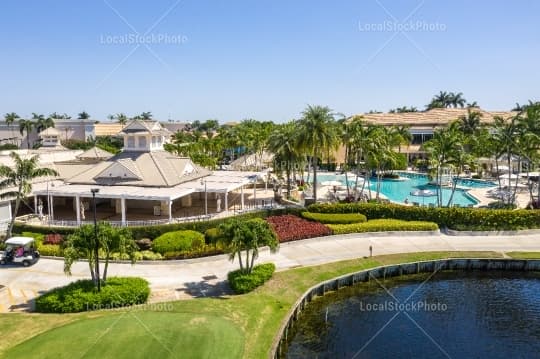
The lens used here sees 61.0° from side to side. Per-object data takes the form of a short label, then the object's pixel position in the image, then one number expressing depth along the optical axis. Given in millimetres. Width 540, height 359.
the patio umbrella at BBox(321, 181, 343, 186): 73462
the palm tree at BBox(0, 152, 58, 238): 38825
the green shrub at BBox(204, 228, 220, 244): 39531
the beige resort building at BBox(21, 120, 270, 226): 44250
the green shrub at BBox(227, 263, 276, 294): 29594
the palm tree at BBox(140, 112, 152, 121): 154150
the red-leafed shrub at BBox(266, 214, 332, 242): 41469
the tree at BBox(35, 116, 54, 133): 124200
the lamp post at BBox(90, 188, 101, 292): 27047
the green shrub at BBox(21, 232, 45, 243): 39344
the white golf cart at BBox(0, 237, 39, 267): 34906
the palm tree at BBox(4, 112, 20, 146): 127562
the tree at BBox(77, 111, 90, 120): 177188
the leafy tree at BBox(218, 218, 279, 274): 29781
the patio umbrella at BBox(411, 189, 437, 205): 63125
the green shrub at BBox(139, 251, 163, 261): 36594
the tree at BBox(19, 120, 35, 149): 118125
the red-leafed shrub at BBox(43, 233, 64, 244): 39219
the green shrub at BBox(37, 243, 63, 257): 37156
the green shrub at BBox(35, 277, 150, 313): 26641
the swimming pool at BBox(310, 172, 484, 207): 62312
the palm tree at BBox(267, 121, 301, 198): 54688
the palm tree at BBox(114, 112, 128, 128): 142625
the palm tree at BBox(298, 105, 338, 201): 48656
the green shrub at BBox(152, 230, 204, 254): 37531
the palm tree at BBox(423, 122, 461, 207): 49094
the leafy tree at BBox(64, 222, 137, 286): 26723
